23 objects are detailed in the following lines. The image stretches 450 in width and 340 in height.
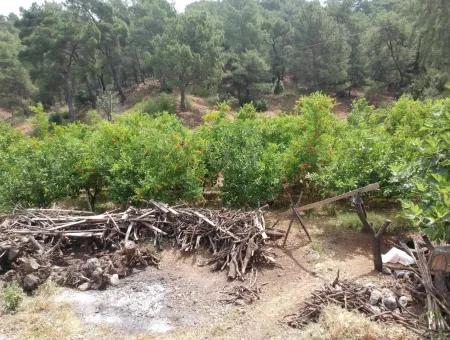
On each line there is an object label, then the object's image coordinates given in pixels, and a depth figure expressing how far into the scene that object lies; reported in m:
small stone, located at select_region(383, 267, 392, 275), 9.23
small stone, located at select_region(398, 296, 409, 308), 7.75
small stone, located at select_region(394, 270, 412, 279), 8.70
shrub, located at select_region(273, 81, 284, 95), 45.31
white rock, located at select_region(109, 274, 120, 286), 9.78
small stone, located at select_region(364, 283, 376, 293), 8.08
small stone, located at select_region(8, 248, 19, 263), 10.60
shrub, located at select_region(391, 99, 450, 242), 5.93
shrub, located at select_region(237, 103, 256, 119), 19.64
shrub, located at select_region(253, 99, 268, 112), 38.94
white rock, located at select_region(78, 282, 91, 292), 9.60
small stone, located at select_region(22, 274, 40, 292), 9.54
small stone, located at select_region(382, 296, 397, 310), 7.72
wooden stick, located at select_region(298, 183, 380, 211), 9.30
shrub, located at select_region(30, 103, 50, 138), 20.33
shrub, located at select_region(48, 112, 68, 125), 39.72
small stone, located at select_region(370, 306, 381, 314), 7.54
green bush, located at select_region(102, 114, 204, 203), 13.45
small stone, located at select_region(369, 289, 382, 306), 7.81
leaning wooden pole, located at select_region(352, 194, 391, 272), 9.09
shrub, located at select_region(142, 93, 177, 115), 36.94
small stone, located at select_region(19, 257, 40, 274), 9.73
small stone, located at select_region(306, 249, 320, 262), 10.53
